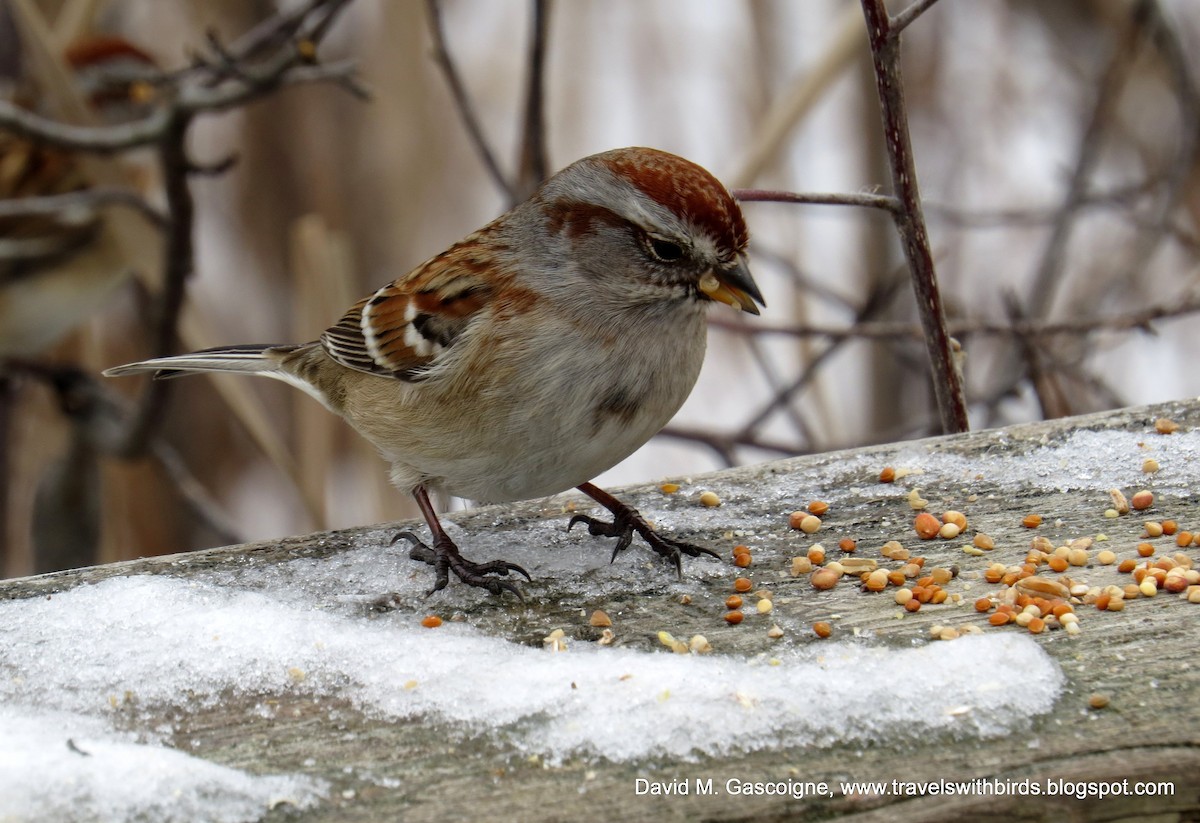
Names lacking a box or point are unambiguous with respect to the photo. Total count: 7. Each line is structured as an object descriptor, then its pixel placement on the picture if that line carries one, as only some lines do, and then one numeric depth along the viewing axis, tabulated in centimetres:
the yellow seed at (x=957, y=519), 429
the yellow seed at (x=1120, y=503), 432
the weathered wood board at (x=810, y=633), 281
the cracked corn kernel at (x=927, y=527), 426
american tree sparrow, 432
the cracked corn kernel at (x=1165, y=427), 486
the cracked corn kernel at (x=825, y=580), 392
